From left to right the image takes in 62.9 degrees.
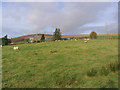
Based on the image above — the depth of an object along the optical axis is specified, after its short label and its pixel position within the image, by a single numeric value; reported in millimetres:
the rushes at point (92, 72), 5397
